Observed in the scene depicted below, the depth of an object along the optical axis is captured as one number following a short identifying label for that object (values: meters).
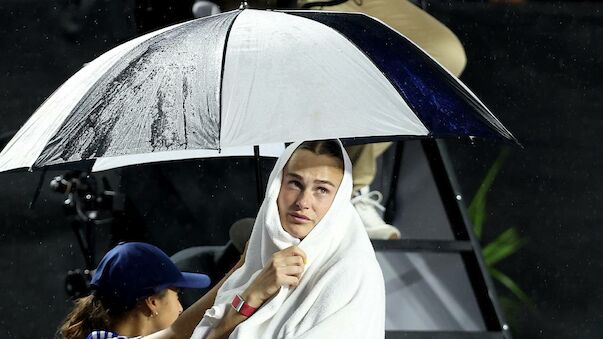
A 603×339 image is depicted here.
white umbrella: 7.64
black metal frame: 12.55
